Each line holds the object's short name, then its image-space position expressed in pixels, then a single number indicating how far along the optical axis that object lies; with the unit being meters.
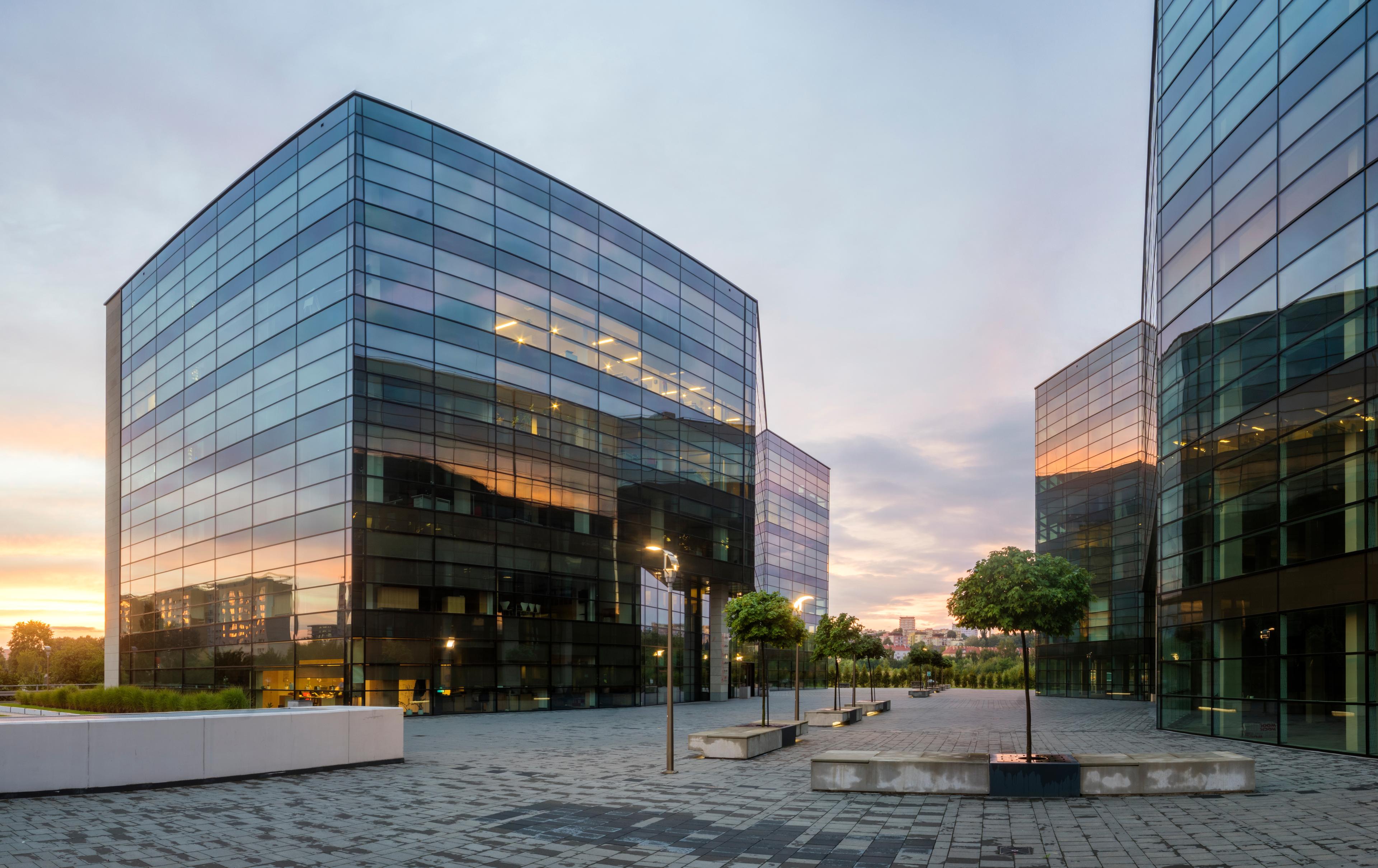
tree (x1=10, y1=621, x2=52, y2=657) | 114.62
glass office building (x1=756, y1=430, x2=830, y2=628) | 76.88
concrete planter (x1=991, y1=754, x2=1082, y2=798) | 14.41
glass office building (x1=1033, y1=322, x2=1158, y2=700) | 55.38
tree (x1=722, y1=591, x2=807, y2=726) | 26.50
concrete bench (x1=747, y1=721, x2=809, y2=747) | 22.98
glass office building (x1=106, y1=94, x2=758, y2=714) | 37.28
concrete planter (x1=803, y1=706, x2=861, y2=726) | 31.45
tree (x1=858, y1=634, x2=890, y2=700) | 42.84
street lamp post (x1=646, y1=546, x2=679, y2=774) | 17.58
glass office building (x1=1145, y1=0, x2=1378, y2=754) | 20.34
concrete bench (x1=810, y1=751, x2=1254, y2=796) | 14.35
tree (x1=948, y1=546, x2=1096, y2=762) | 16.53
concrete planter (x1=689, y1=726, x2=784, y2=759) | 19.80
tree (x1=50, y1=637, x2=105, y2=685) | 75.12
